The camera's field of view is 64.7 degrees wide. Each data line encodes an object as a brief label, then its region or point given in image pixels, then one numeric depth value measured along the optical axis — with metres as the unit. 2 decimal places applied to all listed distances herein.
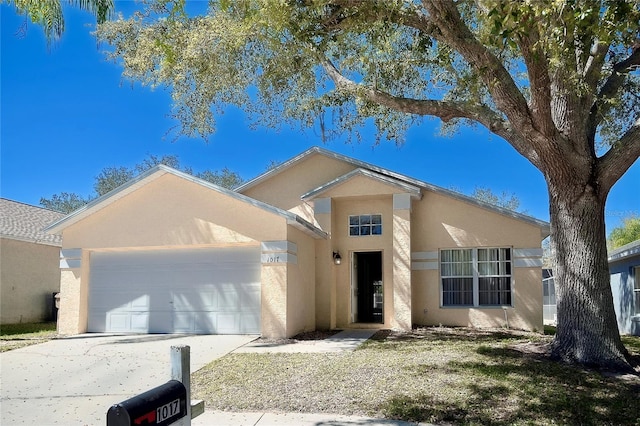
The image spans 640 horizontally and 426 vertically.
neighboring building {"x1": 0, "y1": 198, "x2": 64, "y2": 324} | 16.62
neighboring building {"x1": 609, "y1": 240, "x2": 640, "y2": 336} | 16.03
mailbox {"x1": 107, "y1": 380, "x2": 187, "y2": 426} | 2.49
